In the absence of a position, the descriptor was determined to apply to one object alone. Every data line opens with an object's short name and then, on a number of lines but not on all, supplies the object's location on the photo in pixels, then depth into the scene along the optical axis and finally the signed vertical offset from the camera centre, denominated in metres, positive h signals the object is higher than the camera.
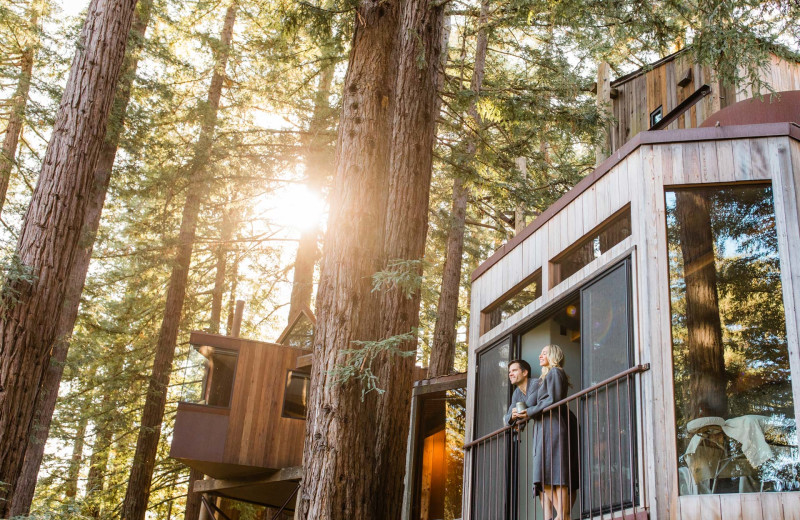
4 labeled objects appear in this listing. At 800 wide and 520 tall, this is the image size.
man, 8.05 +1.70
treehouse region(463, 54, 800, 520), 6.04 +1.91
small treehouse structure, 14.24 +2.14
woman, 6.98 +0.99
